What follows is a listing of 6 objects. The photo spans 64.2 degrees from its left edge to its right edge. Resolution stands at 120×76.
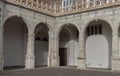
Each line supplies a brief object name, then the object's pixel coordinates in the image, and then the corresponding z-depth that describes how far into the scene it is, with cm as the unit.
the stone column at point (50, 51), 946
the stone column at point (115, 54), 734
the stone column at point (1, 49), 677
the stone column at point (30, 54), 814
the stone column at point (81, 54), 838
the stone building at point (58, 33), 776
